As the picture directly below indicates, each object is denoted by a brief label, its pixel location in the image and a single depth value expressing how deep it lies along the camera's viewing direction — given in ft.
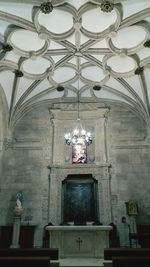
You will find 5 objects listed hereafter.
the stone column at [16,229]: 31.76
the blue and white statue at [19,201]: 33.66
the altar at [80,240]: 30.19
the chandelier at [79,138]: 28.83
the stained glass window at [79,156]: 39.07
